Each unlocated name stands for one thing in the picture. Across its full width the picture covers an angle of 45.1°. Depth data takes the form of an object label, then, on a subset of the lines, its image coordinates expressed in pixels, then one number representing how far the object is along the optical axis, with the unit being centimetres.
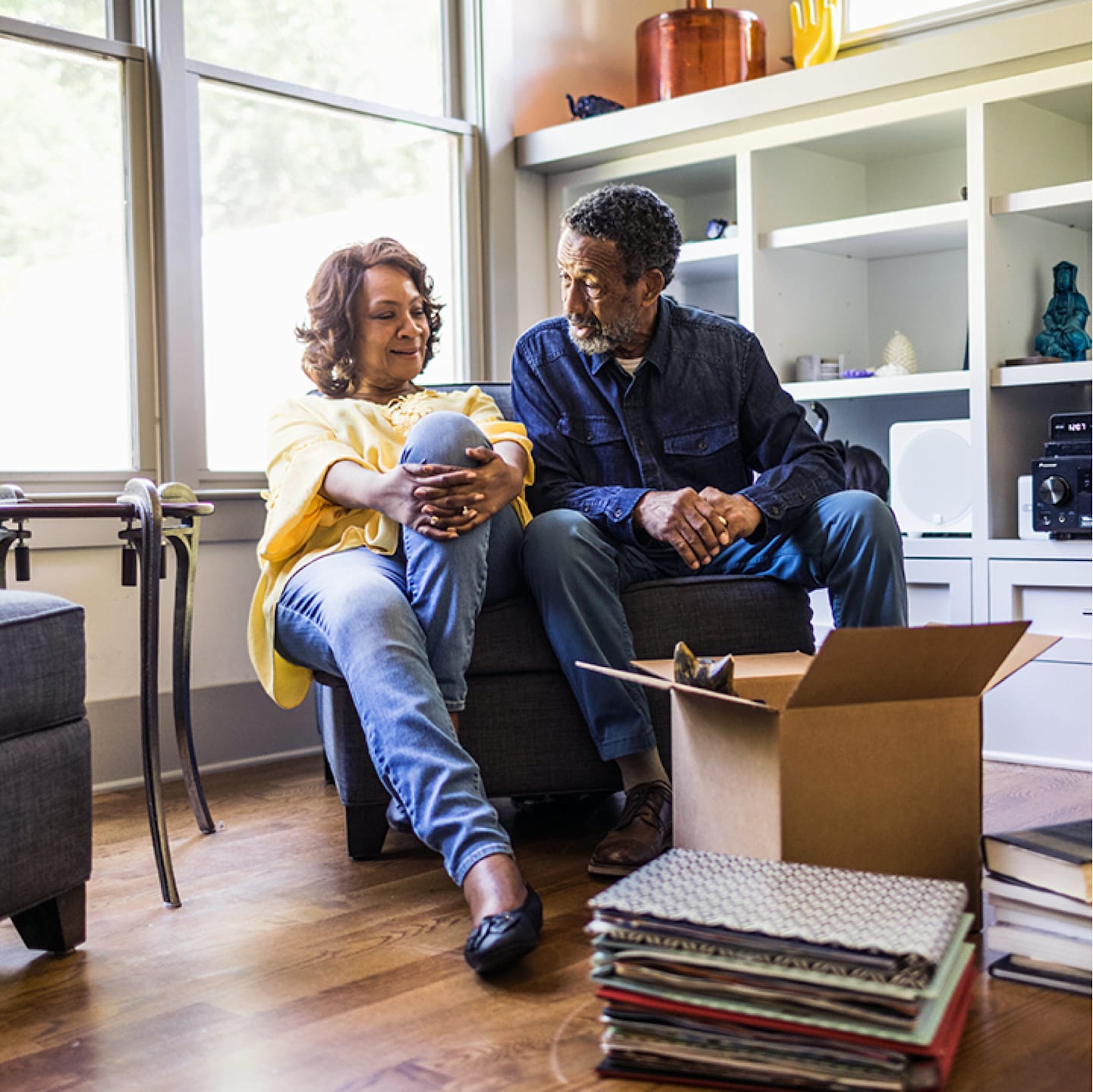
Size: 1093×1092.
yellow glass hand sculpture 348
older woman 164
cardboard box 143
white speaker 305
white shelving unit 288
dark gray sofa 206
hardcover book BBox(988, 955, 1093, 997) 141
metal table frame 178
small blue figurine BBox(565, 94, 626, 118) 357
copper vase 352
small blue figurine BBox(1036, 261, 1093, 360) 300
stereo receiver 277
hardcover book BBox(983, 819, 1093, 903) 135
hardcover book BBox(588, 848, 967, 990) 112
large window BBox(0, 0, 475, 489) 270
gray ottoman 153
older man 213
